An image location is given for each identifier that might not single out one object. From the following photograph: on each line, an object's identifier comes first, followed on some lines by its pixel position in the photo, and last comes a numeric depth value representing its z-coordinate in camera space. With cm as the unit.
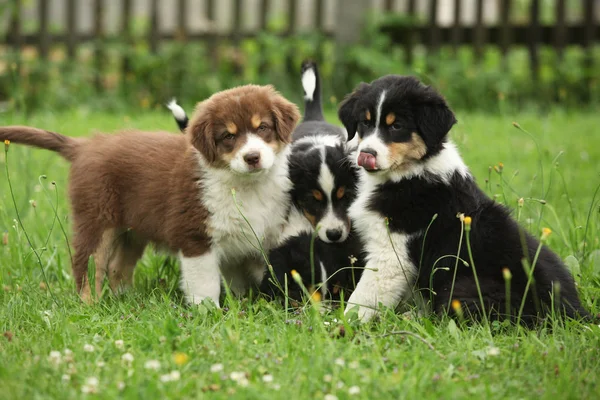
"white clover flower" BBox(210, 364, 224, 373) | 548
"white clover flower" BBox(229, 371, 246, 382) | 535
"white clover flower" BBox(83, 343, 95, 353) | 590
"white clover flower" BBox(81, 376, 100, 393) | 512
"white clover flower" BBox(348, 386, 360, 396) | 515
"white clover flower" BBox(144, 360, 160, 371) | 540
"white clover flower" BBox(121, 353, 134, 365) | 566
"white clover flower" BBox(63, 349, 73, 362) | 567
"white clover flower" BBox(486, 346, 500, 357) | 574
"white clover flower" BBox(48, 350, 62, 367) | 561
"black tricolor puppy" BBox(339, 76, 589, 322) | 702
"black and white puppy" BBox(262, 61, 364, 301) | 809
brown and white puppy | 784
